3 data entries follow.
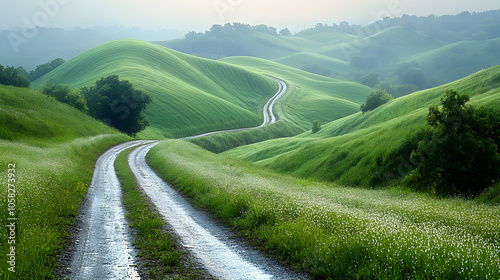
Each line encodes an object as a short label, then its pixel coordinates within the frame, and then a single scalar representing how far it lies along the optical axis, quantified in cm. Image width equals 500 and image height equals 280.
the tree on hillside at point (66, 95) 6469
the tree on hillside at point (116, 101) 6988
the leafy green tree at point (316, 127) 7601
